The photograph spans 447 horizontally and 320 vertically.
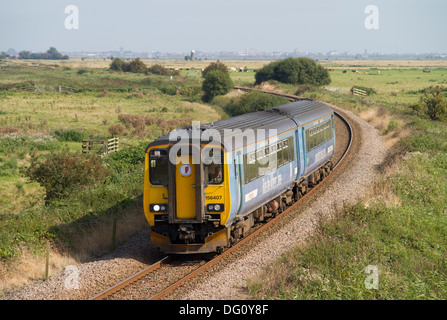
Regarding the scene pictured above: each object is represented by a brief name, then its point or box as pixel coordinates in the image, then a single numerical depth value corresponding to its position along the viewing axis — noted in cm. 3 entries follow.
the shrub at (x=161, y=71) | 13962
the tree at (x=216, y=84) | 7181
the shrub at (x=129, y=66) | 14338
